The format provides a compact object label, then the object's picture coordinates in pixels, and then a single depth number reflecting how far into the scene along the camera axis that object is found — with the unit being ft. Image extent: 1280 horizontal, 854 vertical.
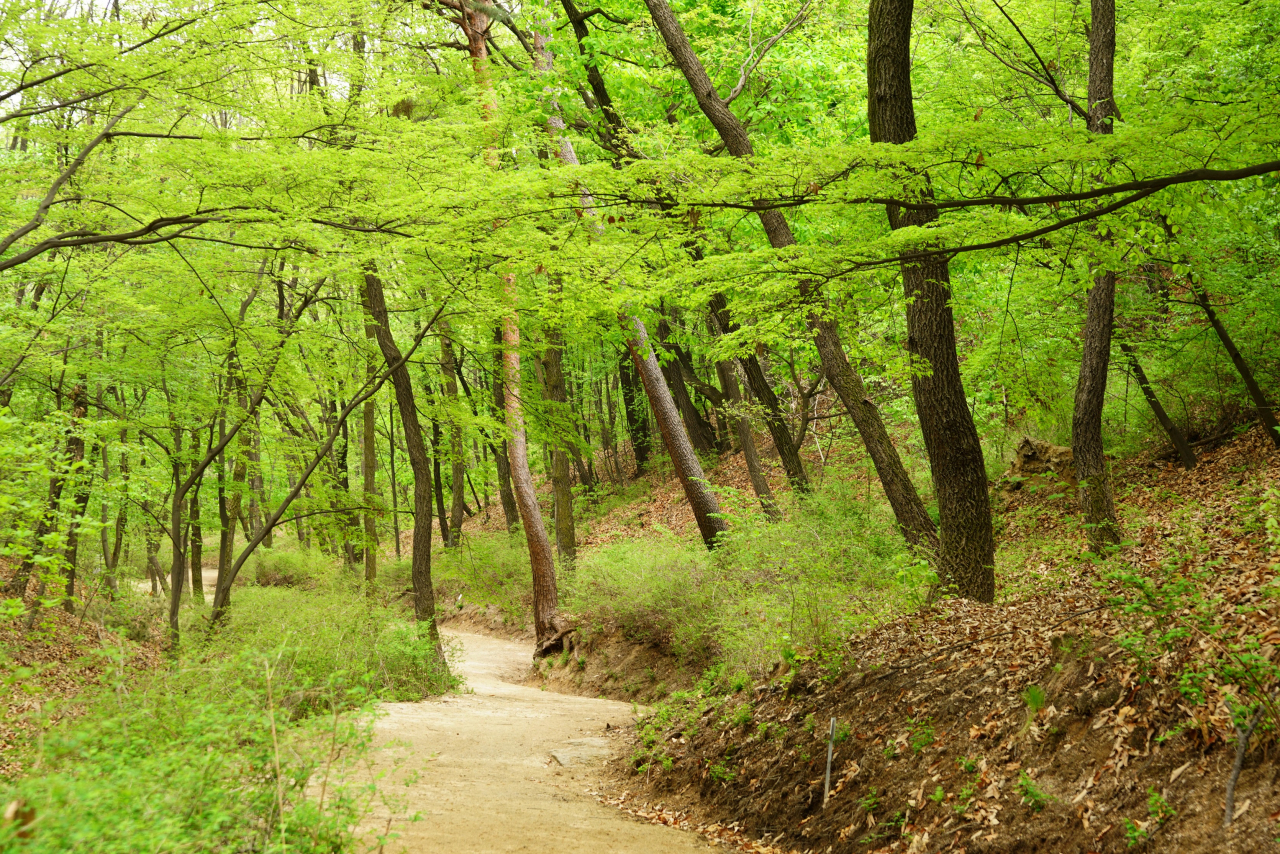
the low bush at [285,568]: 79.00
